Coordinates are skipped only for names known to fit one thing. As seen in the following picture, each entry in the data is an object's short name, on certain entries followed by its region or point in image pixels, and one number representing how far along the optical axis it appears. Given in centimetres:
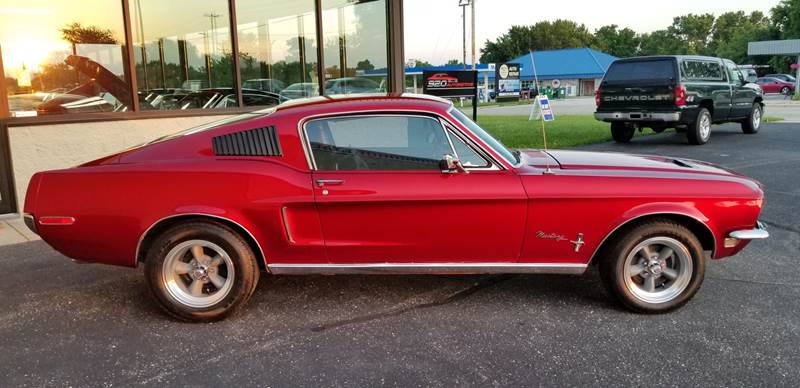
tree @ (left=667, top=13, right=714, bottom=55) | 10462
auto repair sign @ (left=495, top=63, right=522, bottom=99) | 4302
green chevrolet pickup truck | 1182
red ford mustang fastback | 361
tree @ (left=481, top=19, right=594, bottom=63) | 9125
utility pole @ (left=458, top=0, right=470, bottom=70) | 3463
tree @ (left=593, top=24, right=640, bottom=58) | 9900
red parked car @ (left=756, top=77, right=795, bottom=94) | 4059
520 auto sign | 1052
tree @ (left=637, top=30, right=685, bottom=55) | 9350
